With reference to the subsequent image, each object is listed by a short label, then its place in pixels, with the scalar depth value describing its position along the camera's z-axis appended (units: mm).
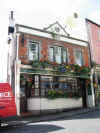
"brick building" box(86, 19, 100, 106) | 14609
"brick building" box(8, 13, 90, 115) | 10469
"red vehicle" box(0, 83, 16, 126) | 5660
